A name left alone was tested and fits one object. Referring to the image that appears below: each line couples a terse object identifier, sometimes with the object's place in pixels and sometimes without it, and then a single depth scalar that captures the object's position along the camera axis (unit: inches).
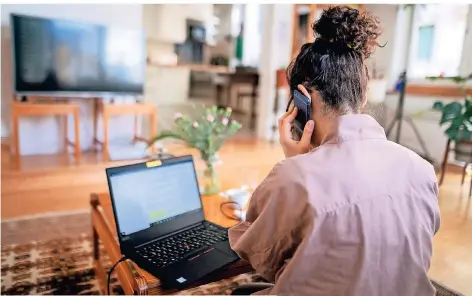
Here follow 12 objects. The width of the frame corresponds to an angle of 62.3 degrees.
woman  24.3
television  127.0
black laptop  39.0
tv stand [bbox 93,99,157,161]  140.0
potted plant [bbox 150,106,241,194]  61.1
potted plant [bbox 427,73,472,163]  94.6
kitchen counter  275.1
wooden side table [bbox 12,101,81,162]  126.4
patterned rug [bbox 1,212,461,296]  62.6
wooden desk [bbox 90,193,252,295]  36.8
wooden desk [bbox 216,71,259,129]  237.3
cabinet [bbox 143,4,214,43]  267.7
